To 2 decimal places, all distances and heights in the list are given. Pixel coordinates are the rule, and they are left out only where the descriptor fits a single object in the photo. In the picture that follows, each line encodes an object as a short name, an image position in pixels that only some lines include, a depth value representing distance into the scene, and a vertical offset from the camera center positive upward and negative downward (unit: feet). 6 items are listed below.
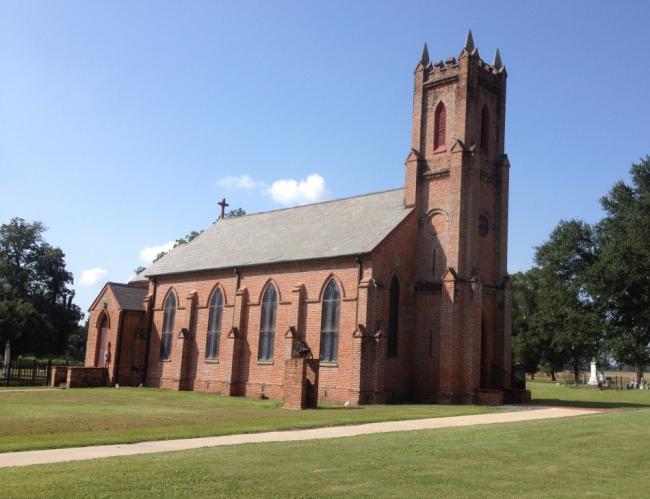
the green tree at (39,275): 254.06 +22.31
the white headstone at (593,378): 225.93 -6.92
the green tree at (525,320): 236.22 +12.77
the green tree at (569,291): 149.89 +15.73
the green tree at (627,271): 138.62 +18.58
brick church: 96.94 +9.29
